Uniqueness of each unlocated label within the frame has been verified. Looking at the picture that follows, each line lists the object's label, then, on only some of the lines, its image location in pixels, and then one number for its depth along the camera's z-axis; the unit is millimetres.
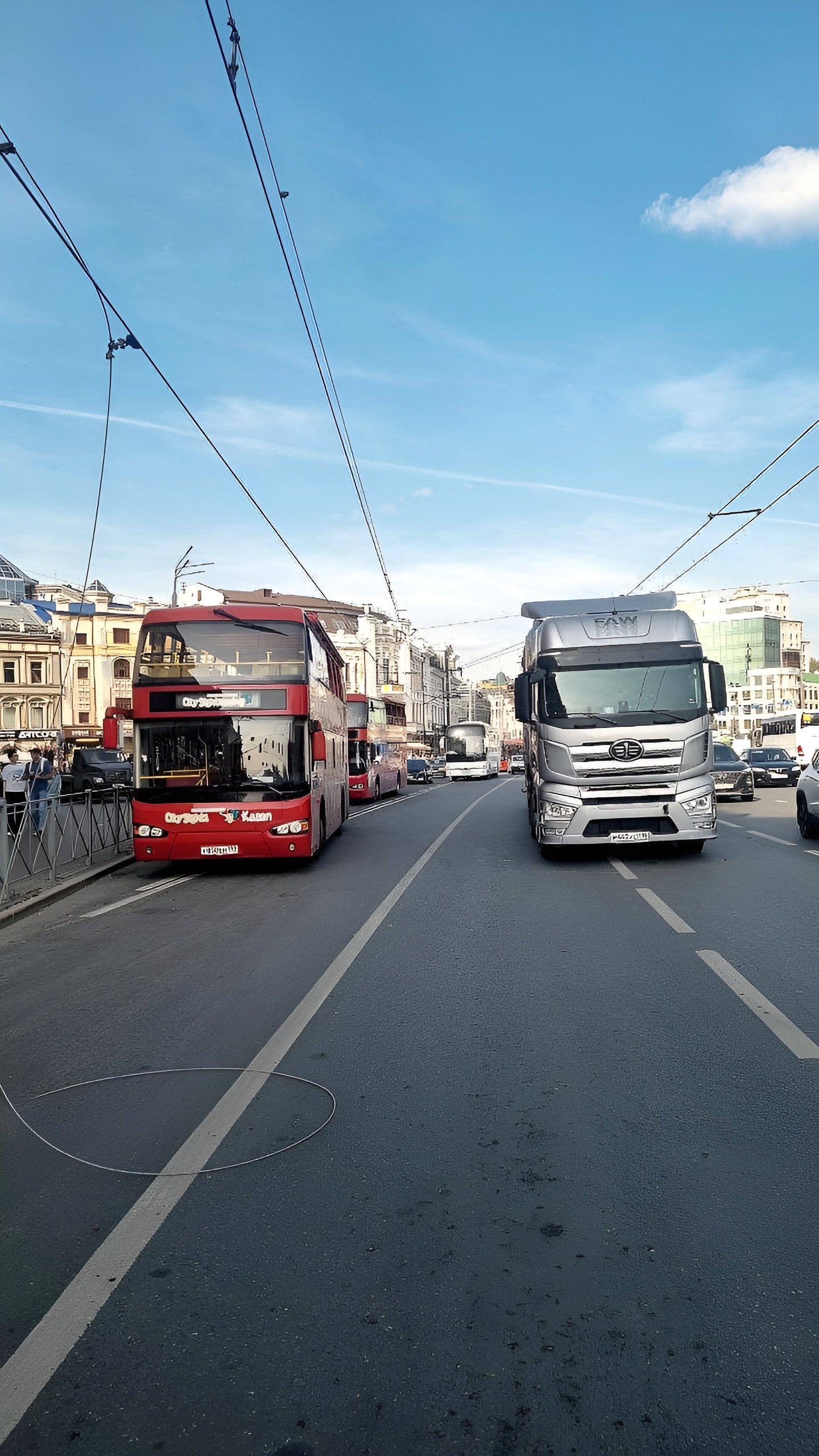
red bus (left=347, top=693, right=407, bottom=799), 33812
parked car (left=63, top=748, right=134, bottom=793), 35969
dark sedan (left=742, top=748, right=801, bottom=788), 36344
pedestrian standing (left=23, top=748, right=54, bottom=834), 18781
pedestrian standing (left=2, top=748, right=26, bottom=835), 17688
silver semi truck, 13367
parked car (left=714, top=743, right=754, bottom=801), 27641
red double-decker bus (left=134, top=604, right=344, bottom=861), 13852
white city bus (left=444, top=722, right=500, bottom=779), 61250
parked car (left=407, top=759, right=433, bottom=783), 63000
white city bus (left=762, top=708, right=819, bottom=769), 45750
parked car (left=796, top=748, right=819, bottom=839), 15844
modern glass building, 129625
